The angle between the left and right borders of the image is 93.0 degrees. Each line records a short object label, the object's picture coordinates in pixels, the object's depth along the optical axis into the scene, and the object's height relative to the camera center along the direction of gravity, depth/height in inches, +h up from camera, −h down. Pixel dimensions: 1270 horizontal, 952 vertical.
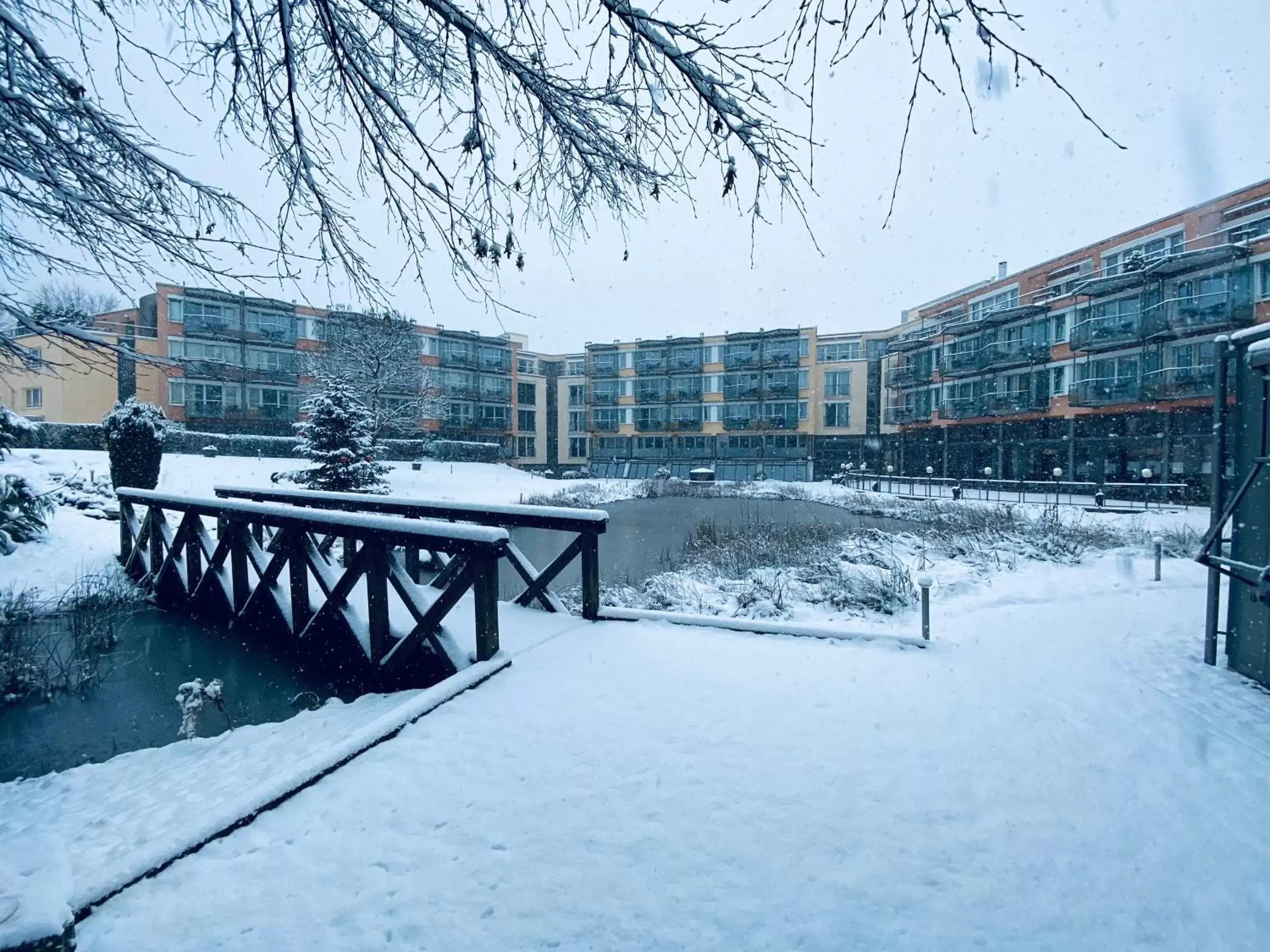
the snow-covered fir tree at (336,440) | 673.6 +8.7
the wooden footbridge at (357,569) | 185.3 -48.8
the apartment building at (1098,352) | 850.8 +175.6
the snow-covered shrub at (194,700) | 196.7 -86.8
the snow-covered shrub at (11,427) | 378.6 +13.5
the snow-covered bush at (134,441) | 468.1 +5.2
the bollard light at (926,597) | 230.8 -57.6
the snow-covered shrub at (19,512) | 384.2 -43.4
